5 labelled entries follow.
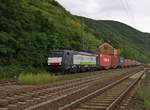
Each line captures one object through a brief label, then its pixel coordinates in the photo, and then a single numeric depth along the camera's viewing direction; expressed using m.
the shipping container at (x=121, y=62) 95.99
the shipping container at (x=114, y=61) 85.44
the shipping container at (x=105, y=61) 70.26
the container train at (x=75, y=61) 45.16
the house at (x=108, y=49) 148.50
